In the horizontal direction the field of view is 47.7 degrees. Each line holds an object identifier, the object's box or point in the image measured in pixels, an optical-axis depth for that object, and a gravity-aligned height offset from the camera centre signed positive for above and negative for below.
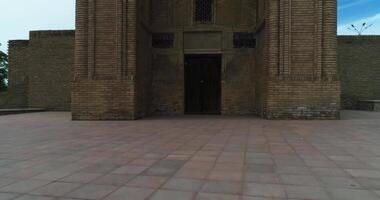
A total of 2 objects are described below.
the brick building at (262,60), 14.16 +1.23
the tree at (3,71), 40.91 +2.37
